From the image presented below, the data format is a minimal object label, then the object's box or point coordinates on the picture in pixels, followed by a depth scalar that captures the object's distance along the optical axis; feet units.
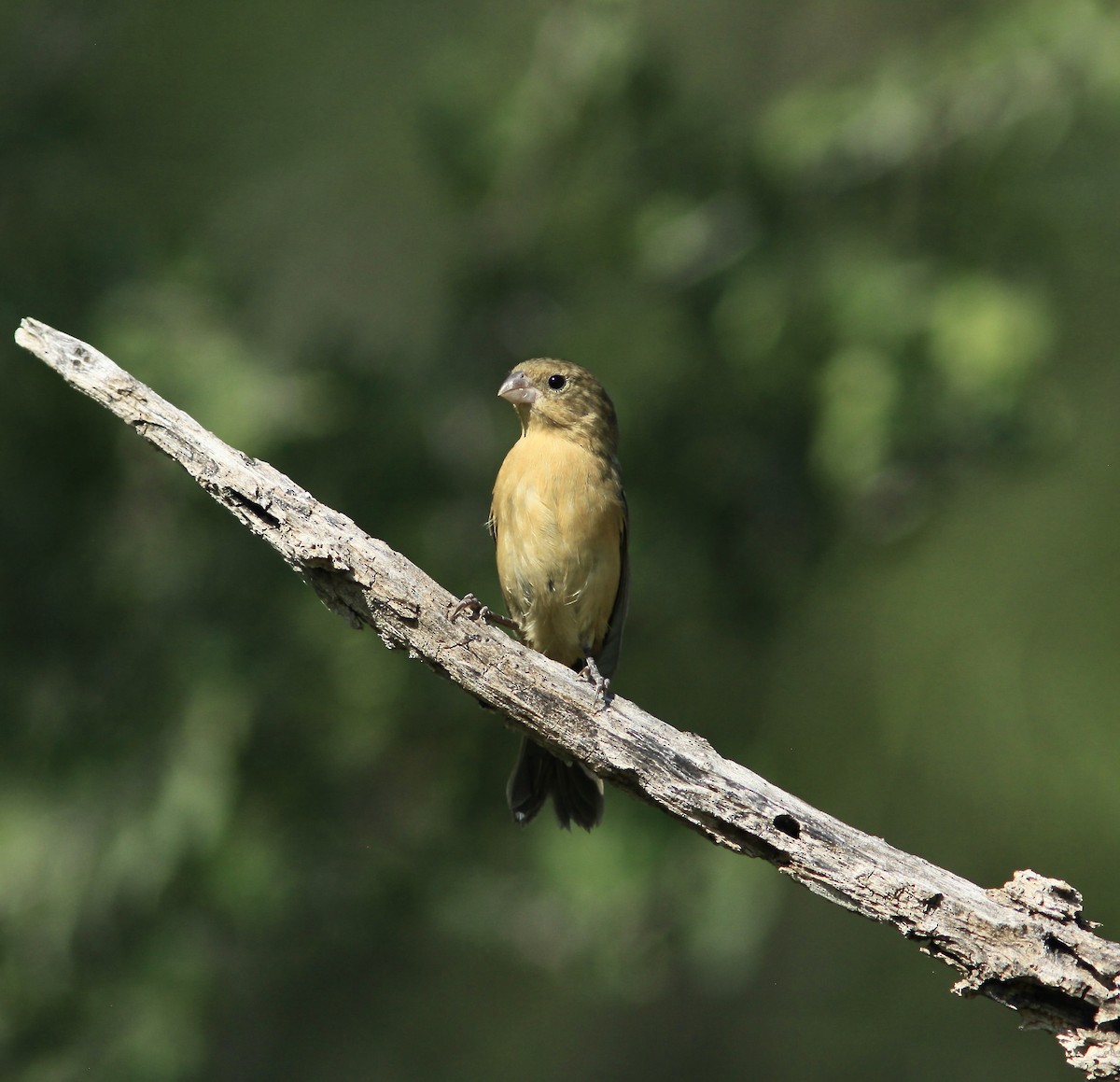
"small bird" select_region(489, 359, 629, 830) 35.83
